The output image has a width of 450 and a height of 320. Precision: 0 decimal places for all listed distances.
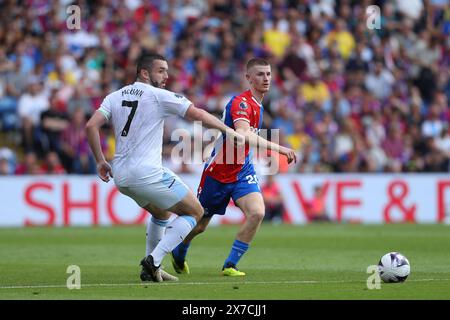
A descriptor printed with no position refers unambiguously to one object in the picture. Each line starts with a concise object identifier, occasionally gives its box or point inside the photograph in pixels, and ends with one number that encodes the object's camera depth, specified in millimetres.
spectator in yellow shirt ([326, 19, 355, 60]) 29766
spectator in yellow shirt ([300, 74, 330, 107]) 28283
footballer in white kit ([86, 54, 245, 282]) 11641
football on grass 11727
